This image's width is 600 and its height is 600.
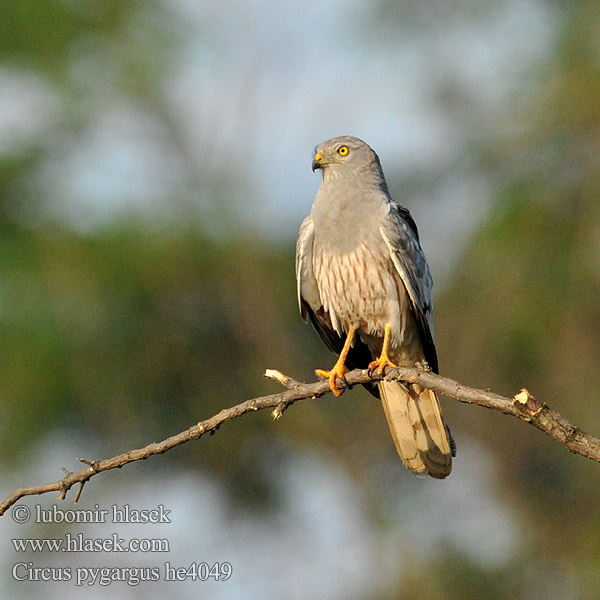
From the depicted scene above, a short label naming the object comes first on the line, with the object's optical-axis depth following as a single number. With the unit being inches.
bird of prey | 452.8
